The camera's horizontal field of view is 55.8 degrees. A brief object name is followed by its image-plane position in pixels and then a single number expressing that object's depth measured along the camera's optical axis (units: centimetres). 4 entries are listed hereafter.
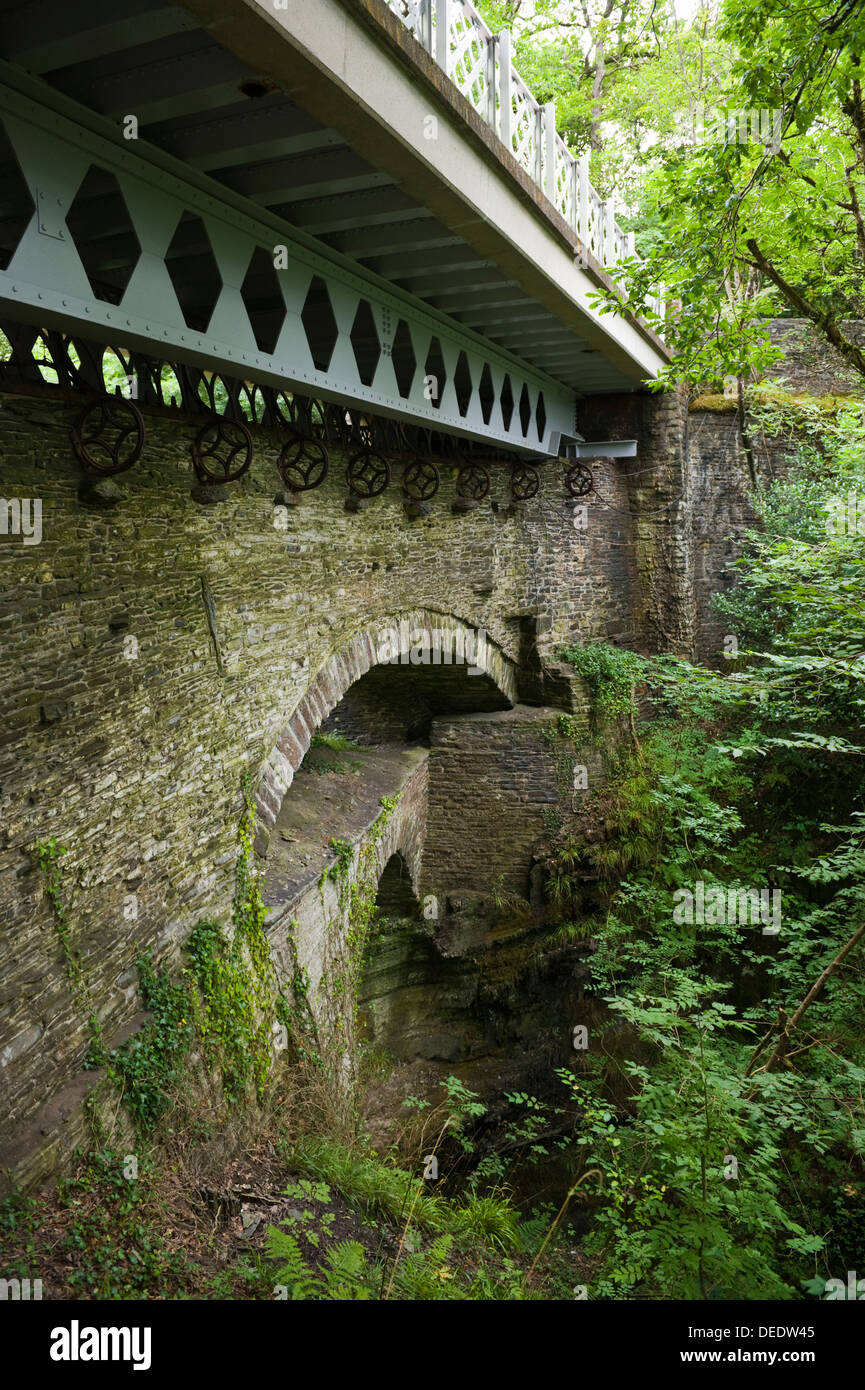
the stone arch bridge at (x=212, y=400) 329
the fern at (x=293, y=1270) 362
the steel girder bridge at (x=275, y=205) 312
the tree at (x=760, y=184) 467
